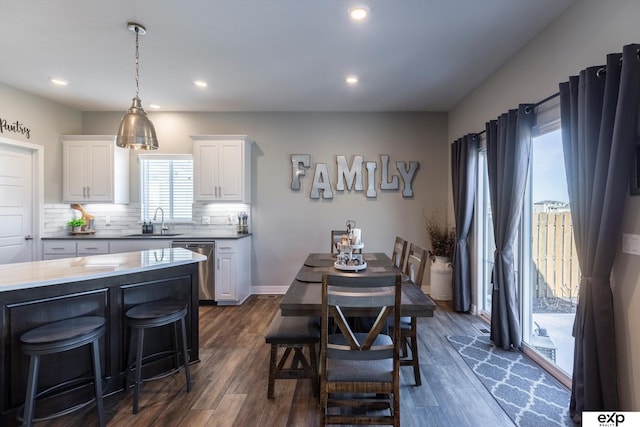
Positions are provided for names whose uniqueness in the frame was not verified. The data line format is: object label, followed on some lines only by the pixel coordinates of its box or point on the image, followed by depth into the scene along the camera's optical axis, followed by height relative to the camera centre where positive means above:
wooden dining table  1.88 -0.54
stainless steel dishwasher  4.46 -0.74
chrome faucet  5.07 -0.14
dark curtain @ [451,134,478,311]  4.04 -0.03
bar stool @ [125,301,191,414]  2.16 -0.78
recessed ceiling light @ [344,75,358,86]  3.72 +1.64
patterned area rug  2.09 -1.35
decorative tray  2.73 -0.47
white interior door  4.03 +0.15
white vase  4.56 -0.93
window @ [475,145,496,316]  3.95 -0.29
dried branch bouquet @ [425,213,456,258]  4.59 -0.39
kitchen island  1.88 -0.61
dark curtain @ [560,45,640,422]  1.80 +0.10
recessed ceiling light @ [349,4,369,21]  2.42 +1.61
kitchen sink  4.62 -0.30
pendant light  2.61 +0.73
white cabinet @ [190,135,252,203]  4.73 +0.73
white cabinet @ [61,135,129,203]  4.77 +0.72
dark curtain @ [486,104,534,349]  2.87 +0.09
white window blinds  5.12 +0.45
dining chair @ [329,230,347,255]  4.06 -0.33
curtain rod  2.47 +0.94
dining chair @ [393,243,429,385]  2.42 -0.90
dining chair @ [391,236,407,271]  3.23 -0.42
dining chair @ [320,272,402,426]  1.68 -0.81
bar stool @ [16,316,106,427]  1.74 -0.74
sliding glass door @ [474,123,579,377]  2.60 -0.42
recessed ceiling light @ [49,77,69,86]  3.85 +1.70
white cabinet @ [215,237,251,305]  4.47 -0.83
